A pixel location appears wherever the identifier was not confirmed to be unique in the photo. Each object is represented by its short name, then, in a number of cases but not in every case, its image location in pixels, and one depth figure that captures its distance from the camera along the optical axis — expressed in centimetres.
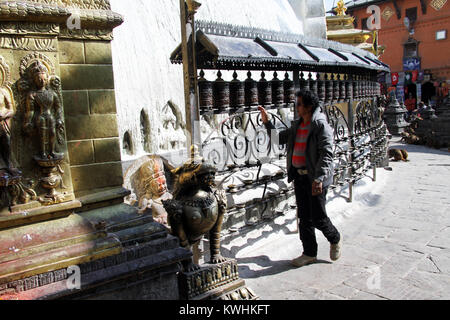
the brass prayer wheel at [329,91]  639
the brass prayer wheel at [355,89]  743
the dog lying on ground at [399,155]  1016
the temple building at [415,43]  2697
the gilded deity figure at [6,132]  215
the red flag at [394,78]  2927
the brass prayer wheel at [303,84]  569
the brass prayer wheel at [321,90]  620
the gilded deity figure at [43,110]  222
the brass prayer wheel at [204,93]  425
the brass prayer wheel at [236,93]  463
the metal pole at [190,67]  392
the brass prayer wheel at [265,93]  501
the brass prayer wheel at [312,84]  586
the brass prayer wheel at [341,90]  679
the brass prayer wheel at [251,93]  482
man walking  378
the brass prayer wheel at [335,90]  657
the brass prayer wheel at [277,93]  522
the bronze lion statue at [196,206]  297
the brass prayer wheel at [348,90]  701
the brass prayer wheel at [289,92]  540
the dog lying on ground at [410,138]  1405
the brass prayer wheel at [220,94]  443
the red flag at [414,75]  2812
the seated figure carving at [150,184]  422
